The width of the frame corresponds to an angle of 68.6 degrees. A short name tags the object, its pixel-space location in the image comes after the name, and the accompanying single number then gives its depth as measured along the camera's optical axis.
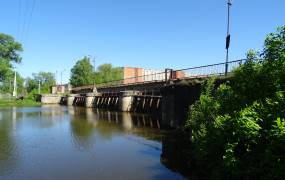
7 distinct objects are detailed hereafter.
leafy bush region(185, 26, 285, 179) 3.76
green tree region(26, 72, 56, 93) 84.38
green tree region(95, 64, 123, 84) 51.79
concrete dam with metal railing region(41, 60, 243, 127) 11.77
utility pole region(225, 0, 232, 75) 10.42
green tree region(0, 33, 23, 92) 38.49
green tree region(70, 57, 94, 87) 50.22
